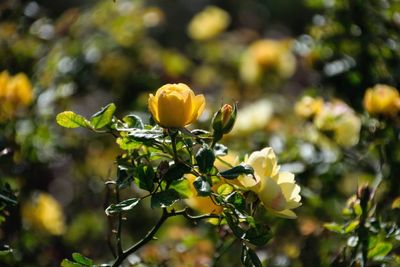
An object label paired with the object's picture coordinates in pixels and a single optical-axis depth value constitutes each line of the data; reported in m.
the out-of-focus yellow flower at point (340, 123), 2.46
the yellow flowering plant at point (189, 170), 2.00
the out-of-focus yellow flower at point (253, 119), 2.86
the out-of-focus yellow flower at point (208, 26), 3.90
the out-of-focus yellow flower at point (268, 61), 3.45
